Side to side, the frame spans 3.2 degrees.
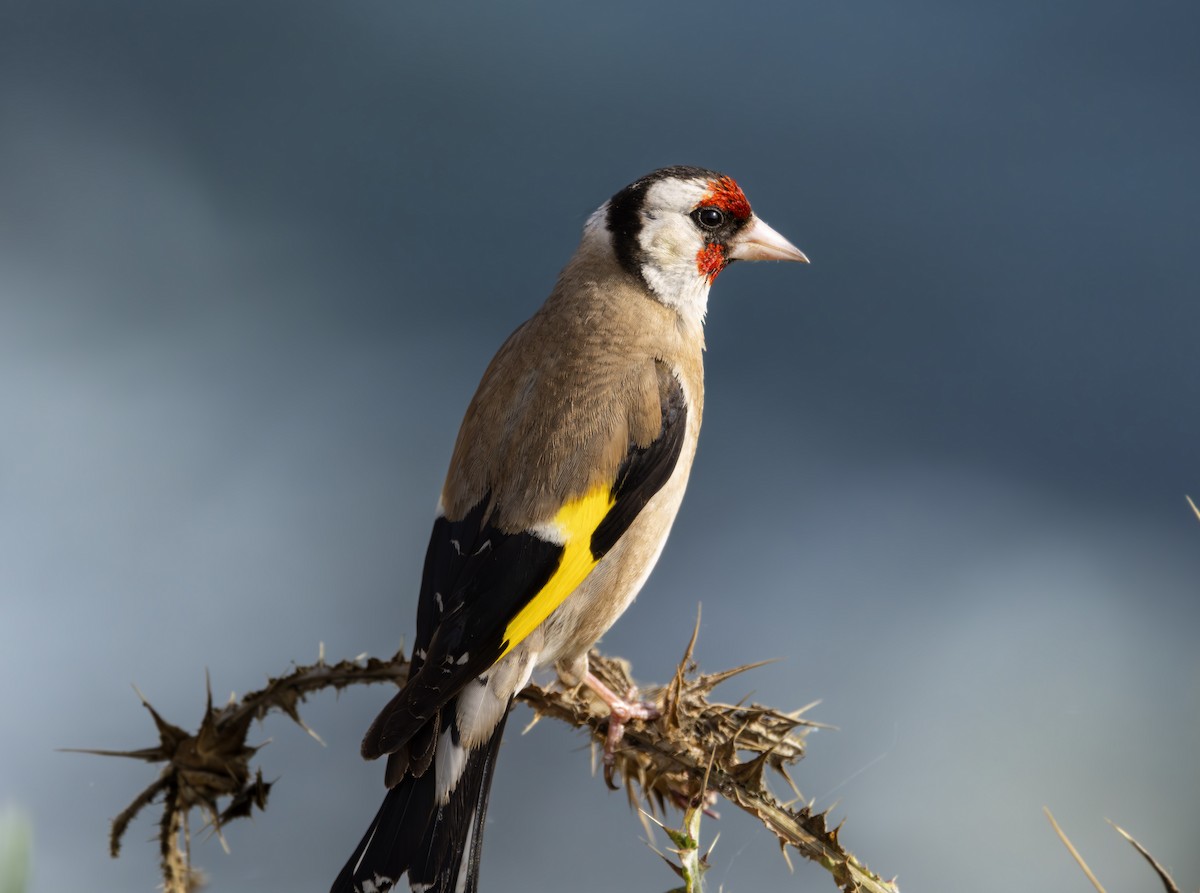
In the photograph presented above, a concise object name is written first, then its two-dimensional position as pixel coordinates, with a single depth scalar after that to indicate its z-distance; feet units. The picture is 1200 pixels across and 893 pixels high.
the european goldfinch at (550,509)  10.00
